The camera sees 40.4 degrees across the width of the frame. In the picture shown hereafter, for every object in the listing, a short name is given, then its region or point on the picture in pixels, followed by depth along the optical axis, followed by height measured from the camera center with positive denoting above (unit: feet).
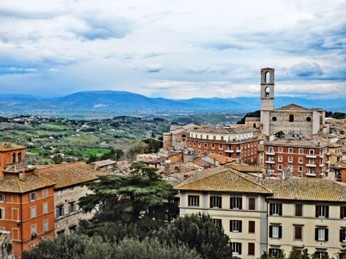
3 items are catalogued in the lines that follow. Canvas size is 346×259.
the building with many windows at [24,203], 118.62 -25.22
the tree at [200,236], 91.90 -26.15
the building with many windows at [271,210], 106.42 -24.49
